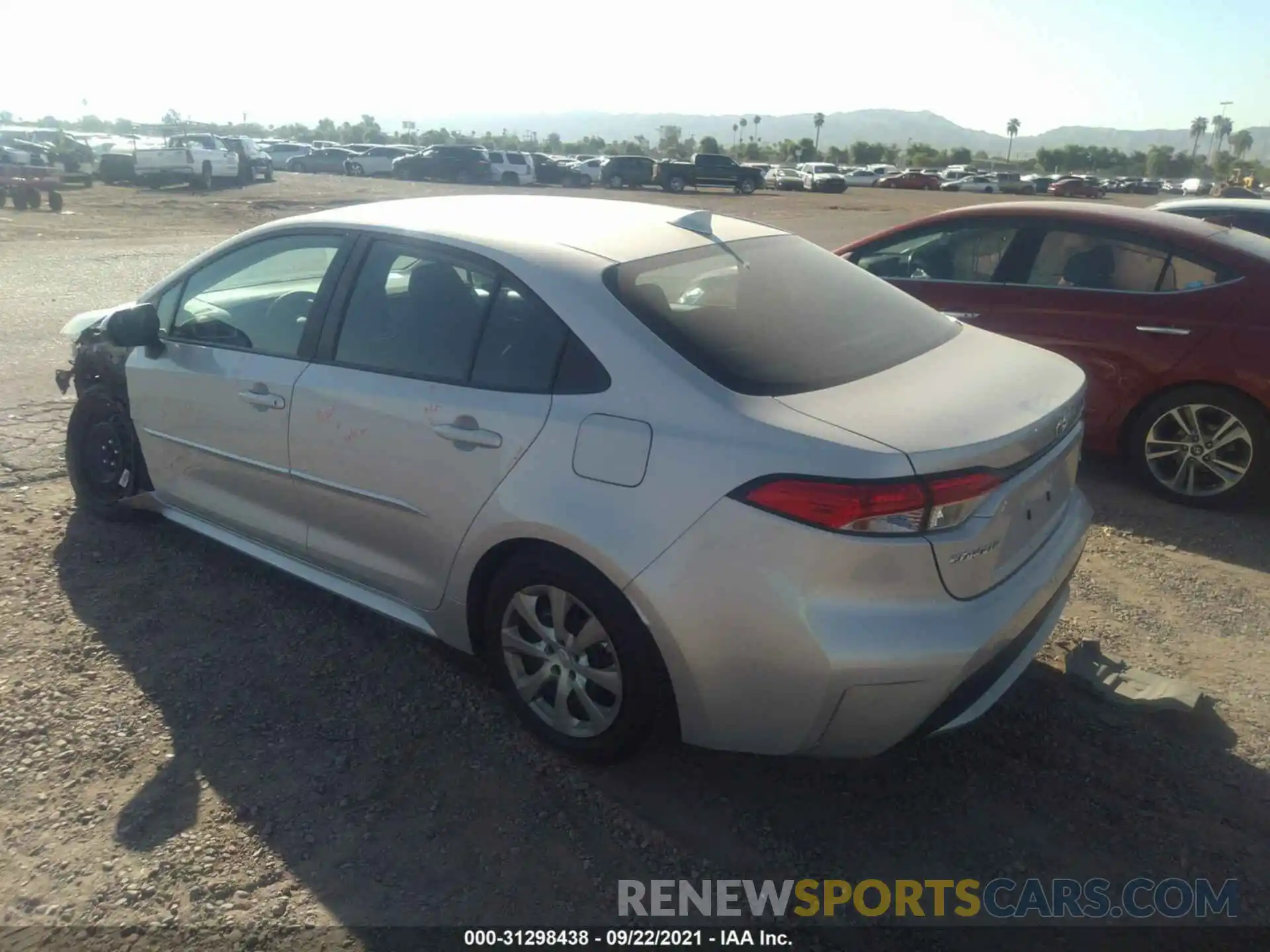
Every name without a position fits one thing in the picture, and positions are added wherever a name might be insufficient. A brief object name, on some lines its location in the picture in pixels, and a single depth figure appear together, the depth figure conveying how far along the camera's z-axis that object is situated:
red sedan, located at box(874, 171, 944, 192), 59.78
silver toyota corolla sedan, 2.54
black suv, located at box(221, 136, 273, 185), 36.94
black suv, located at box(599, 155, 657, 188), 45.19
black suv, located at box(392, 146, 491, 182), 42.62
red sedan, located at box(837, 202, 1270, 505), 5.14
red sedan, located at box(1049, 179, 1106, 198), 52.66
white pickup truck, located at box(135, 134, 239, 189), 33.41
